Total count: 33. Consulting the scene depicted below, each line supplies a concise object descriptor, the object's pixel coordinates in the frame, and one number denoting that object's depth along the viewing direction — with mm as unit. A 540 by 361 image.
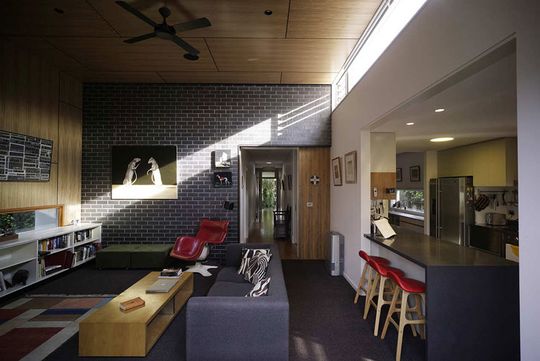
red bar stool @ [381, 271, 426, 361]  2322
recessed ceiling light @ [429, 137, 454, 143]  4871
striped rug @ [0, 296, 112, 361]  2491
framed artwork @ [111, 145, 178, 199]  5375
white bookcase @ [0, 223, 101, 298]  3645
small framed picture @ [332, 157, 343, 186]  4782
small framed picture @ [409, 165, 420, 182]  6947
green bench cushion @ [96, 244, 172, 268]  4766
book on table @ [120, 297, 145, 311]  2514
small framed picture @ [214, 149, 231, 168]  5391
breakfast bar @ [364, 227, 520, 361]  2176
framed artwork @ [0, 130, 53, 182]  3773
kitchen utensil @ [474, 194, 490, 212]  5410
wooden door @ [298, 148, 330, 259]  5559
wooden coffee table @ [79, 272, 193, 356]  2342
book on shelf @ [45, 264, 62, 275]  4176
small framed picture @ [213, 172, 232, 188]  5395
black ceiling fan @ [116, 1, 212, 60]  2793
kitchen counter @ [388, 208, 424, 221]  6924
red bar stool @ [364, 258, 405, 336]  2712
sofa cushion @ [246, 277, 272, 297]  2303
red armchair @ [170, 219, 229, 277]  4656
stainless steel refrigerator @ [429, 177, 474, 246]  5574
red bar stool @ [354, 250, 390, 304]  3090
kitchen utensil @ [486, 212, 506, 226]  5152
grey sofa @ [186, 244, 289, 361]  2045
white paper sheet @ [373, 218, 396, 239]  3420
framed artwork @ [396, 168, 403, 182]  7824
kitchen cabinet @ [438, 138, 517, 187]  4801
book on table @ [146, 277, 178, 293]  2930
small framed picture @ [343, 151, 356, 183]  4016
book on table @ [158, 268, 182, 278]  3381
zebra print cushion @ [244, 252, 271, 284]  3223
